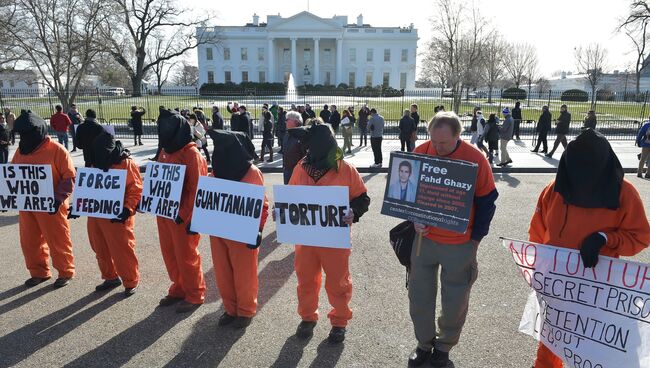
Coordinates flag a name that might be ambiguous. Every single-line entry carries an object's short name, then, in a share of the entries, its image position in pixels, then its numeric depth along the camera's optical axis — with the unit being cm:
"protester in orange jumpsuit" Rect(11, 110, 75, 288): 468
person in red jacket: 1491
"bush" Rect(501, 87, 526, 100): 2650
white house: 7825
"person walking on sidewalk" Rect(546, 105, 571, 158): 1402
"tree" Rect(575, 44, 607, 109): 5634
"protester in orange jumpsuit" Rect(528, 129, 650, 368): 273
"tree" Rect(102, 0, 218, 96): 5525
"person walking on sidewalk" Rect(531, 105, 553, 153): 1499
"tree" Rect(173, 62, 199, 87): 9262
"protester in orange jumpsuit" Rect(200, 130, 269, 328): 381
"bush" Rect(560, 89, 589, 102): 2610
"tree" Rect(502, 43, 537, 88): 6123
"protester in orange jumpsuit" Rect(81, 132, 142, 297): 443
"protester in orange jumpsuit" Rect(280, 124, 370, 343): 362
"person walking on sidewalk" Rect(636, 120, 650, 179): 1061
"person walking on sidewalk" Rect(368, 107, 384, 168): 1309
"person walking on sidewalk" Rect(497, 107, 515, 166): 1296
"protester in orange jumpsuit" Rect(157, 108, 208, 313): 408
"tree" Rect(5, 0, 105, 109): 1684
